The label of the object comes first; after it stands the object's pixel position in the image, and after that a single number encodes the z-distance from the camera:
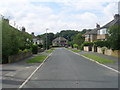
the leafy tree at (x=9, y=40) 12.42
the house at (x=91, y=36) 46.11
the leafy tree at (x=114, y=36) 16.90
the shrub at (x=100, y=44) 24.45
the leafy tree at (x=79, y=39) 51.00
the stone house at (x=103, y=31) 33.41
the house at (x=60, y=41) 90.04
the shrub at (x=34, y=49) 25.22
